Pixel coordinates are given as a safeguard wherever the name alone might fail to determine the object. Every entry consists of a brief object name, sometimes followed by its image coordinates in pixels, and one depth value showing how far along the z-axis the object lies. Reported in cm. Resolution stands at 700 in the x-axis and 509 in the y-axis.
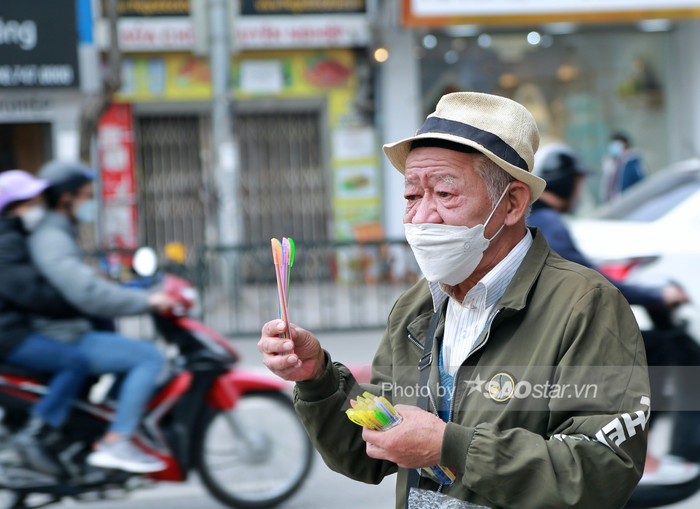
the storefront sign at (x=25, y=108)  1347
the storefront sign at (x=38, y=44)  1308
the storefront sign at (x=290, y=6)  1375
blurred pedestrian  1345
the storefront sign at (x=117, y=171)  1368
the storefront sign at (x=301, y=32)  1375
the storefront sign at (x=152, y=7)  1343
